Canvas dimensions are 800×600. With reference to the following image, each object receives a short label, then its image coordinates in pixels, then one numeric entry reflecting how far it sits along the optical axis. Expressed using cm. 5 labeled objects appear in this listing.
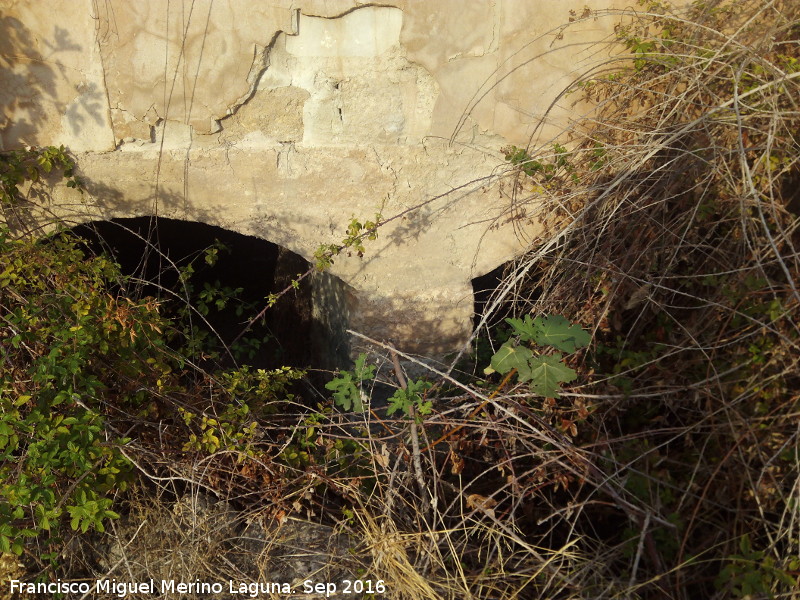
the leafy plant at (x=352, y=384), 229
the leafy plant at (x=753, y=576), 188
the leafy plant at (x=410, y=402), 220
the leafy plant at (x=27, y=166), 253
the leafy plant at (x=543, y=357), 203
